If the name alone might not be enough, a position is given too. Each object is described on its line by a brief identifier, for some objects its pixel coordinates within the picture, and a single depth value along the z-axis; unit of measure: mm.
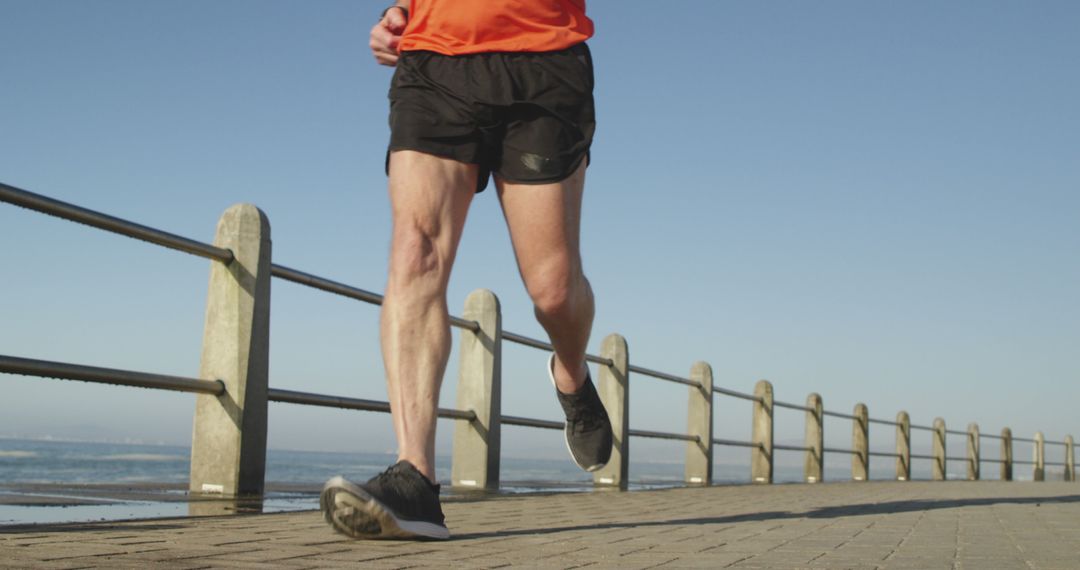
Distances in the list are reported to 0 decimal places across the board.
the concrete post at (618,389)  8273
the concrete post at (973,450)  19734
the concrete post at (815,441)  13227
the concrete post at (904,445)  16859
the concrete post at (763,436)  11625
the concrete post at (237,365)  4059
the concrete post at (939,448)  18250
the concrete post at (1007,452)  21312
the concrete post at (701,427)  10023
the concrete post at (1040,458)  22230
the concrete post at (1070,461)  22609
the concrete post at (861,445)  15031
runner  2785
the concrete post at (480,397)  6199
